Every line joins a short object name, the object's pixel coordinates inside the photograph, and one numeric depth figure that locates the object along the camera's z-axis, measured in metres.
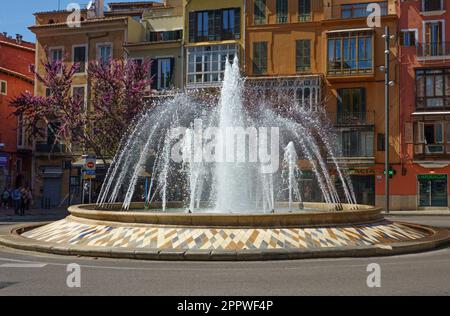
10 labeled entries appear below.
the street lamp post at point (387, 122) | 33.72
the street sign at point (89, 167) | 28.64
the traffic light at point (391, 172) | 36.72
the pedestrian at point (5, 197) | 39.16
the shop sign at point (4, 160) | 43.59
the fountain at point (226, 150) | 18.16
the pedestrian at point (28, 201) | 34.49
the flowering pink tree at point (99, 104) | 35.53
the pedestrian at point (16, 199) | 32.78
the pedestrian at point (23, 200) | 31.97
